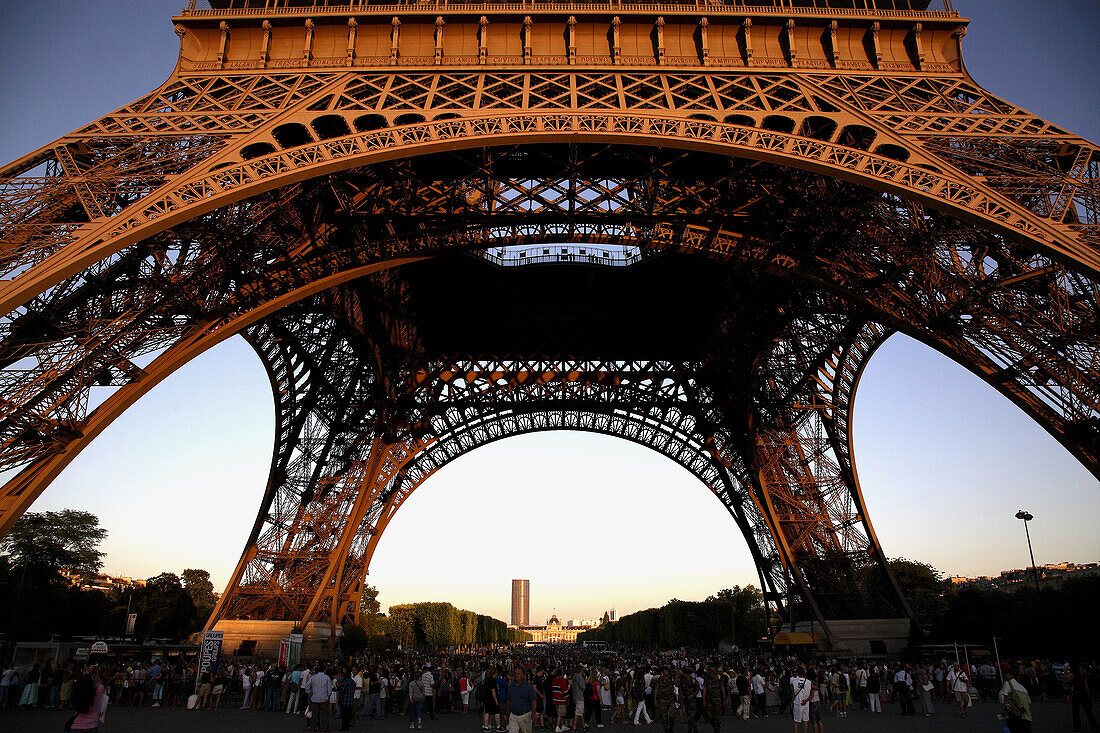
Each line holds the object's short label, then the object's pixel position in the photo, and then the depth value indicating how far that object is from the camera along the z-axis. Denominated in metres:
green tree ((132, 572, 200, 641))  54.00
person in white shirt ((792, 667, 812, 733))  12.92
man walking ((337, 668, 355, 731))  15.71
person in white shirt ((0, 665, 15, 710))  19.22
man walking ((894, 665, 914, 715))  19.98
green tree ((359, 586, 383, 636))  78.19
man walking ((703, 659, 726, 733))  13.14
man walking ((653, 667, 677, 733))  13.71
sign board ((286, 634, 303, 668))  24.67
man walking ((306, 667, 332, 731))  14.44
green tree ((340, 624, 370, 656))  48.06
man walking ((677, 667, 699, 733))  15.03
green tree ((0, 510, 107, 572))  45.12
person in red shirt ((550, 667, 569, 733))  14.59
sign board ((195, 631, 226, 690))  21.67
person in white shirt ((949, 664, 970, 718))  18.48
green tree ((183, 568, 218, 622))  73.30
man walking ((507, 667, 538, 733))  11.16
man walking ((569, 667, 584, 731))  15.64
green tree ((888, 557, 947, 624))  60.67
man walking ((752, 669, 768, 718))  19.88
